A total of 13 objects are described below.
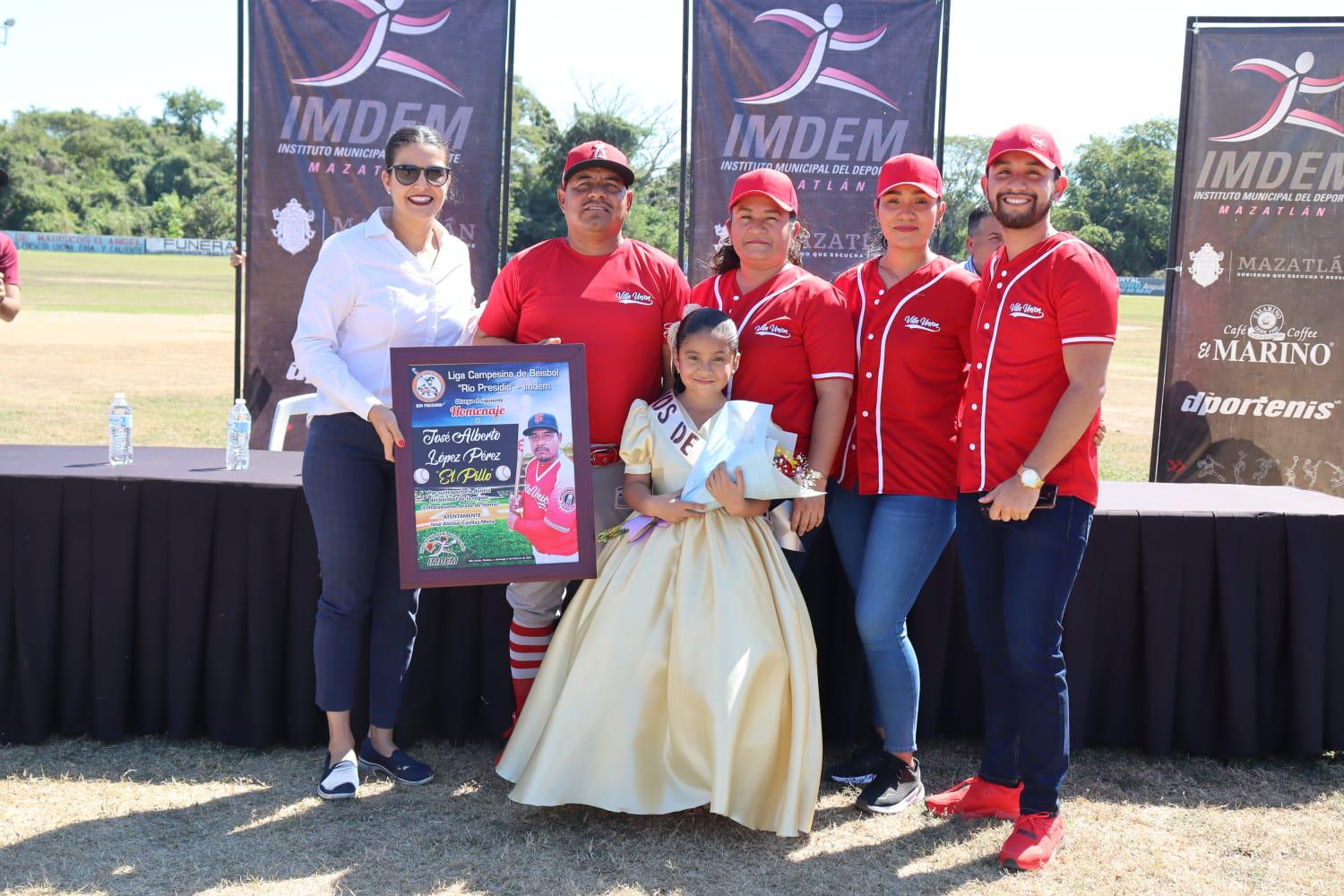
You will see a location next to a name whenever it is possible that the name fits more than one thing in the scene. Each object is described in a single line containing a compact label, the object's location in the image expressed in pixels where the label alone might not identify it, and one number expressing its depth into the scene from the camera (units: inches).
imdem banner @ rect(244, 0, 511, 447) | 235.3
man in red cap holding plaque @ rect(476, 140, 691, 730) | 131.0
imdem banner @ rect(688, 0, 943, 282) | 239.9
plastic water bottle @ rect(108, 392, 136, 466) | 148.3
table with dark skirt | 144.1
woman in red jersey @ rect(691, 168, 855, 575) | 125.3
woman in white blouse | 125.3
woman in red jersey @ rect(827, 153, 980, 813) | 122.8
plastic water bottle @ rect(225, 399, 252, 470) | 152.5
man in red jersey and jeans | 108.3
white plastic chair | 181.6
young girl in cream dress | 120.0
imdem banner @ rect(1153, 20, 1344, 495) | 233.0
